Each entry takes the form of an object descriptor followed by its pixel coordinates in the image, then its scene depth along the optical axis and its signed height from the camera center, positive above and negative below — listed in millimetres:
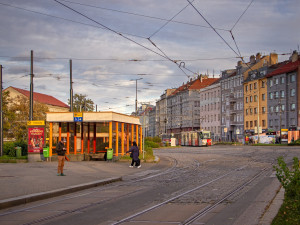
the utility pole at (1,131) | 31384 +291
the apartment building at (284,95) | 78006 +6969
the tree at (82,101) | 76938 +5673
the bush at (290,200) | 7402 -1218
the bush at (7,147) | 34659 -926
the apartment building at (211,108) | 109750 +6699
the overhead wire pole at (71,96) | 34619 +3037
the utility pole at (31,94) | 29469 +2629
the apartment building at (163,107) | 151875 +9518
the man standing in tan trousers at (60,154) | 19219 -782
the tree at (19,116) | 56250 +2445
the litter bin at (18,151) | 32688 -1151
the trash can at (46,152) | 29988 -1087
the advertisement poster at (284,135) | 73625 -33
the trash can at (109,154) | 29141 -1188
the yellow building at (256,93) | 89125 +8416
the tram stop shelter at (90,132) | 29734 +212
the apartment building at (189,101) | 125875 +9514
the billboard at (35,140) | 29984 -307
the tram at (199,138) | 73938 -491
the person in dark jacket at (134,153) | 25609 -992
